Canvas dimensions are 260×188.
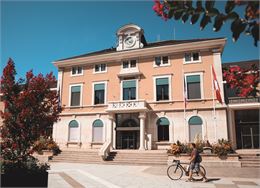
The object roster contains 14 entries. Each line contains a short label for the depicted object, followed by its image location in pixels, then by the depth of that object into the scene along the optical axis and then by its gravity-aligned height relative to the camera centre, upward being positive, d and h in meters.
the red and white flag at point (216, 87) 20.91 +3.85
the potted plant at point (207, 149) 18.14 -1.55
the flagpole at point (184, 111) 22.75 +1.79
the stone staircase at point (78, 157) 20.41 -2.49
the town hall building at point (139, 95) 23.08 +3.75
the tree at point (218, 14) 2.44 +1.26
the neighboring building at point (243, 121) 22.77 +0.87
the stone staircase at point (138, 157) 18.93 -2.38
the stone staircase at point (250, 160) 16.84 -2.23
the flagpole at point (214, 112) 21.83 +1.63
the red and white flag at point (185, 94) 21.86 +3.34
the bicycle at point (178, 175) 11.46 -2.39
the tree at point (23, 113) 8.38 +0.58
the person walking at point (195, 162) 10.98 -1.53
